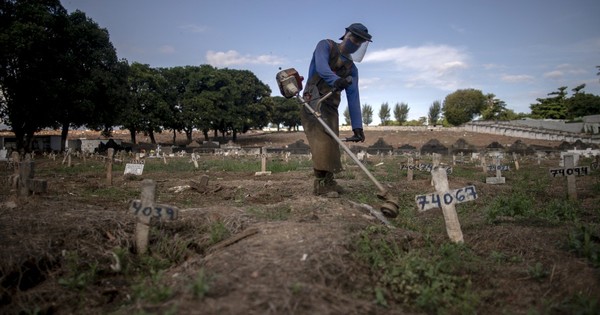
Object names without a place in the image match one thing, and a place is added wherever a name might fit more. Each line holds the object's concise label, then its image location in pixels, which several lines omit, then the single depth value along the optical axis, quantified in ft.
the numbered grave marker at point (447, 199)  13.78
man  19.76
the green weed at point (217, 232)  12.96
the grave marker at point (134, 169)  34.87
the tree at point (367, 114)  393.70
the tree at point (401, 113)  381.60
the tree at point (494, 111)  309.83
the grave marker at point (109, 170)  34.26
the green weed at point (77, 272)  10.46
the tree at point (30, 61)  79.41
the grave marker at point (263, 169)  43.31
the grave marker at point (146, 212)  12.50
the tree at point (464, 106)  303.89
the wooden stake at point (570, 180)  24.85
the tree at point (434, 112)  368.27
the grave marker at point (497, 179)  37.27
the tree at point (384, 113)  397.60
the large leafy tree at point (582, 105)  256.73
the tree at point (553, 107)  265.95
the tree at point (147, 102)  155.02
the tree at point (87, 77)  91.04
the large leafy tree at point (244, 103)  183.52
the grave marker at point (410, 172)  39.00
